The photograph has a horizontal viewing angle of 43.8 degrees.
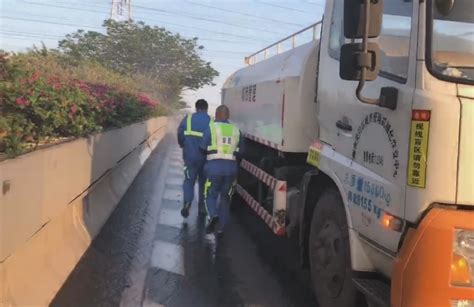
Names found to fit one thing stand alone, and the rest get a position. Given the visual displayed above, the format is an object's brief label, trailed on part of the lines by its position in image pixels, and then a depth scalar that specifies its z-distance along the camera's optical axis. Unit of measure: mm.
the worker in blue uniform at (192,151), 9273
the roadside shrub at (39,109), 5326
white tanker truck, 3307
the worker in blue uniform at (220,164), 7945
